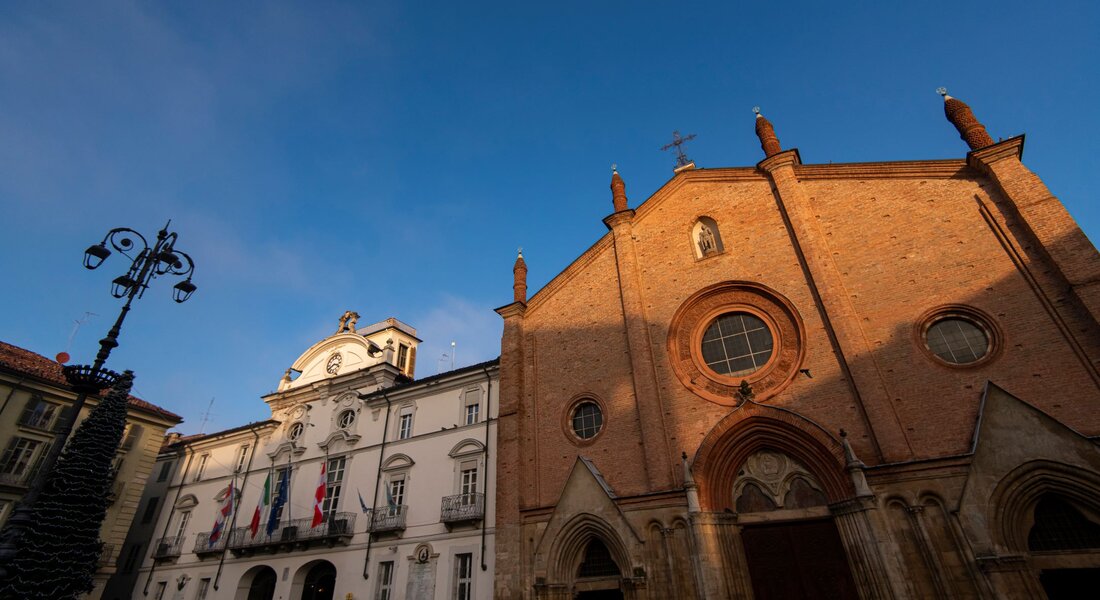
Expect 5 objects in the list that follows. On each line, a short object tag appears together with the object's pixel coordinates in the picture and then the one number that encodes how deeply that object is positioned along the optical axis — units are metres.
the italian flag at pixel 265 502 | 21.22
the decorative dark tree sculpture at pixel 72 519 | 7.84
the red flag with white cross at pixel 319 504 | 19.62
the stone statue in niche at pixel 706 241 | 16.98
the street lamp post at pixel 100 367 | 7.61
